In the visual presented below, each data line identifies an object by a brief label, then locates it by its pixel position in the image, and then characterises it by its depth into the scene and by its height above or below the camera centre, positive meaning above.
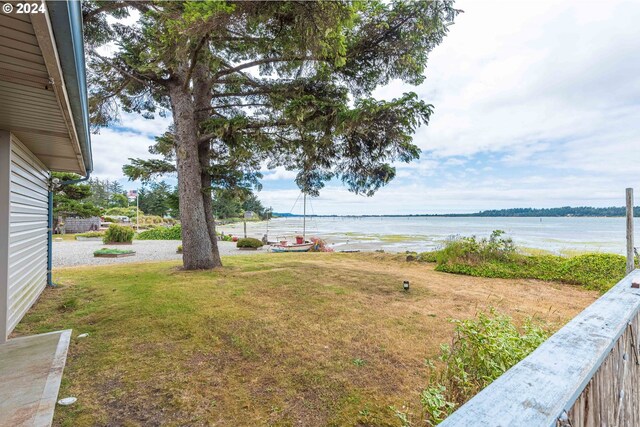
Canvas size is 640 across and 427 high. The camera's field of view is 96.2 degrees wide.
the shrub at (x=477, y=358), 1.99 -1.11
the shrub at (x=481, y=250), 8.94 -1.15
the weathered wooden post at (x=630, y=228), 5.39 -0.27
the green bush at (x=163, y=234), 23.16 -1.59
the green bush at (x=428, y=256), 10.32 -1.57
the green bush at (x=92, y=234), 19.88 -1.38
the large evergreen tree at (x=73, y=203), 17.27 +0.78
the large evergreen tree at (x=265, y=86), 4.54 +2.91
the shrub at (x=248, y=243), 17.75 -1.78
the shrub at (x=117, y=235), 17.00 -1.20
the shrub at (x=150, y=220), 35.17 -0.69
